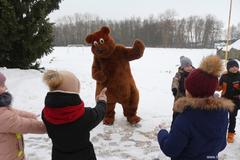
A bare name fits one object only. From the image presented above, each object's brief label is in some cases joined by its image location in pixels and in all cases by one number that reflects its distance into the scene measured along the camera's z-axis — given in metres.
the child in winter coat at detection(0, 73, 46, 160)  2.76
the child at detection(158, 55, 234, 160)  2.47
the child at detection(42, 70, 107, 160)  2.61
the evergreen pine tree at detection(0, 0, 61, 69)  9.07
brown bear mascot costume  5.32
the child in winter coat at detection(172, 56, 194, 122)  4.89
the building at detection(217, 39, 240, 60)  28.10
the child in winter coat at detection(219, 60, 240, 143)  4.85
